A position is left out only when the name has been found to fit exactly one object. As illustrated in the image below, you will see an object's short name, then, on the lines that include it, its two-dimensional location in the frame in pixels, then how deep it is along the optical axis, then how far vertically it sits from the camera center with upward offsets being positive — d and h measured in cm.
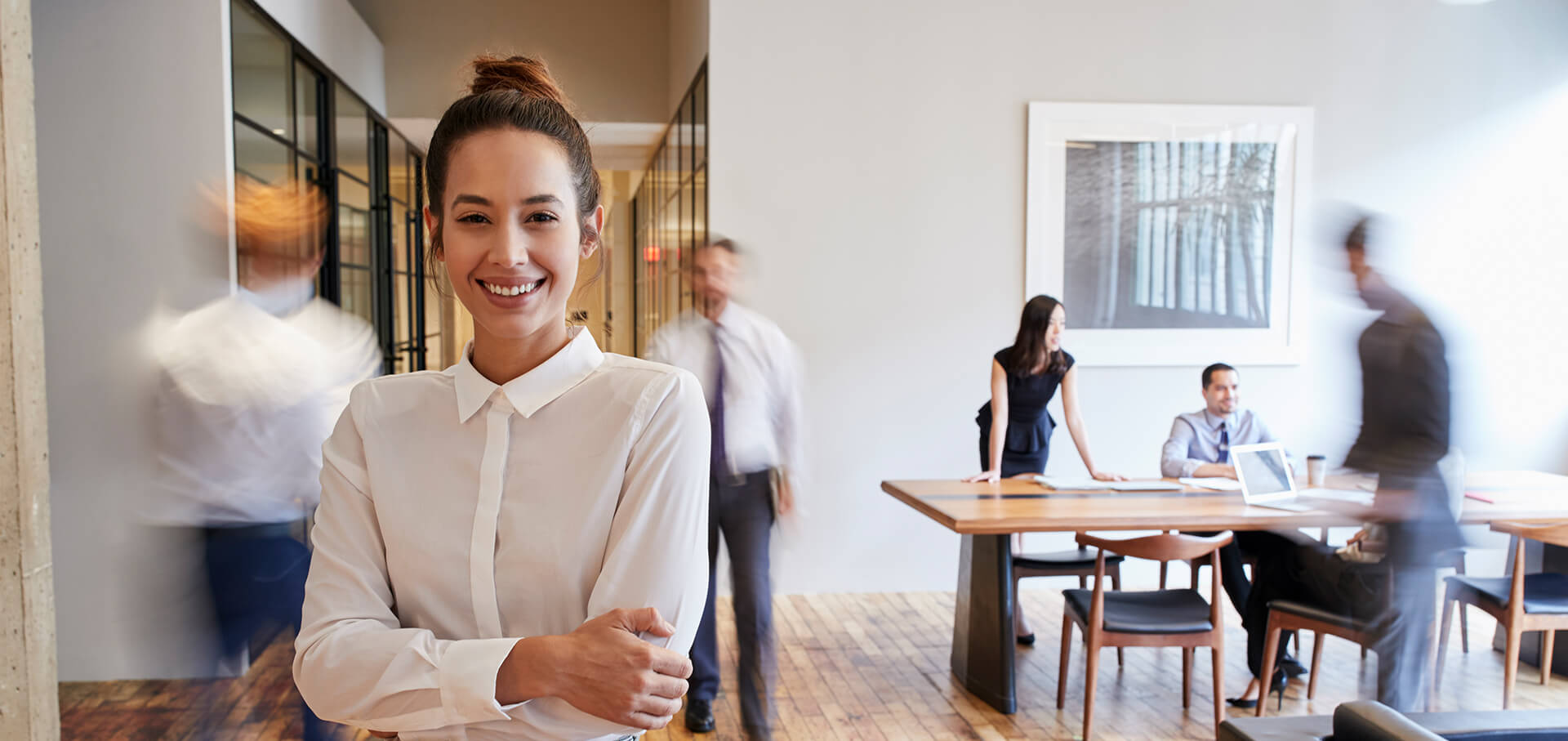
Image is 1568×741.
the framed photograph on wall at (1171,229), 538 +49
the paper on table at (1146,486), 409 -71
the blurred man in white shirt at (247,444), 263 -37
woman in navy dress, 441 -36
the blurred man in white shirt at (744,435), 327 -42
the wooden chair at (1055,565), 402 -102
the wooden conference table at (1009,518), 340 -71
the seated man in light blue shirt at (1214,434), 443 -54
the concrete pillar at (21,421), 242 -29
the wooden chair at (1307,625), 320 -104
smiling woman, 97 -20
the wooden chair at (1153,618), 314 -103
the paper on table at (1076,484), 409 -71
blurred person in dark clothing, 288 -49
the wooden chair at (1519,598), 344 -103
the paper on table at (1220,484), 413 -71
